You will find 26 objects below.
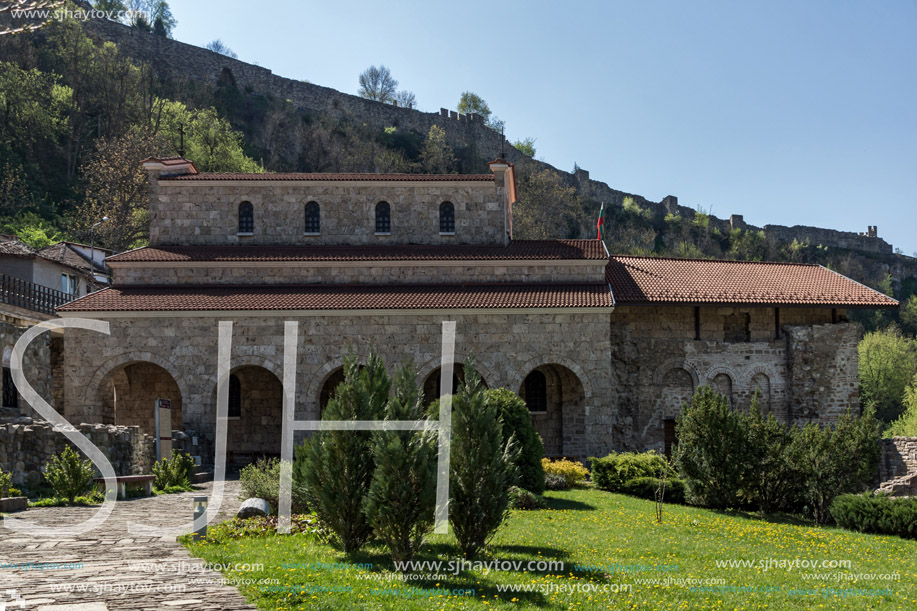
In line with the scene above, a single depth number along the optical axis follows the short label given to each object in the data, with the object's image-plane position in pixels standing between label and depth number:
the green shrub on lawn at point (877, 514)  17.22
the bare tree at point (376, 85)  100.00
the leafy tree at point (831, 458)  19.19
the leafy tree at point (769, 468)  19.41
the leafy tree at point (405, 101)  96.03
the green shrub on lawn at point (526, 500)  17.56
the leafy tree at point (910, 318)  72.25
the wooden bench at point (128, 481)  17.81
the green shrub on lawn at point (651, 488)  20.08
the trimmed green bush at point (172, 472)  19.72
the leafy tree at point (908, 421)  39.47
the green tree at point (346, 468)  12.05
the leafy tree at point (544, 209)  55.88
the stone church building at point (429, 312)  26.02
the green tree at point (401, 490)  11.15
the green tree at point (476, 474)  11.96
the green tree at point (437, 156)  69.00
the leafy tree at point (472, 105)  91.94
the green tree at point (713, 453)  19.20
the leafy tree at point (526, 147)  79.00
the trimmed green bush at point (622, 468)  21.27
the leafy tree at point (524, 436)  18.81
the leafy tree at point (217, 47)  102.89
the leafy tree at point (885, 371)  53.41
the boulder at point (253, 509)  15.02
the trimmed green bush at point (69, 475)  16.25
